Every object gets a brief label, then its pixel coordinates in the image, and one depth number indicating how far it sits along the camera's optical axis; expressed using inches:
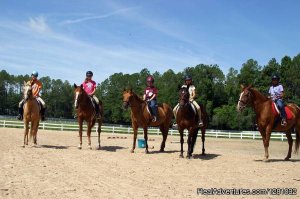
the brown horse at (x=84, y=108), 640.4
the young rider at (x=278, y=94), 576.1
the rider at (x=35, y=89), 673.0
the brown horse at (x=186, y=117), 551.7
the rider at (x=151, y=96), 634.8
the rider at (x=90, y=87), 681.6
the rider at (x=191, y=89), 575.2
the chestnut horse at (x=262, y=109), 567.8
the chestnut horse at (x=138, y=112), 623.2
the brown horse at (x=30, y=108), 630.5
